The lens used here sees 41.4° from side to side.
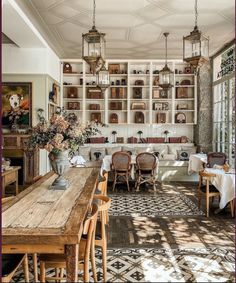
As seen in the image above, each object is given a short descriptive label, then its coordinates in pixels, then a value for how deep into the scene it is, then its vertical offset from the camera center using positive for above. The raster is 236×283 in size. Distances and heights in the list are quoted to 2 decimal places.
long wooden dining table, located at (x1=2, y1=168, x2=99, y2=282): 1.93 -0.59
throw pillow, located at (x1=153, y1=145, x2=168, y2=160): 9.52 -0.39
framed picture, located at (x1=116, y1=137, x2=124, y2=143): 10.05 -0.06
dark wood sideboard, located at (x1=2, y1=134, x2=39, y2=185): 7.29 -0.42
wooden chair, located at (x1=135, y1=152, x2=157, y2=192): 7.56 -0.73
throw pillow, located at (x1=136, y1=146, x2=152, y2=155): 9.49 -0.36
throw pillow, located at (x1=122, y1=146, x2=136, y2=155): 9.28 -0.35
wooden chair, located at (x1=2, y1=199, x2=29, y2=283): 2.20 -0.95
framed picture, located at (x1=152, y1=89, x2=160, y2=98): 9.88 +1.40
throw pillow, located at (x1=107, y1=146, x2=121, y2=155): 9.35 -0.36
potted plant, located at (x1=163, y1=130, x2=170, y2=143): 10.00 +0.14
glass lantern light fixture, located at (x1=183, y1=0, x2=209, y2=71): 4.44 +1.28
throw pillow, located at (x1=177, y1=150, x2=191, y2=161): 9.45 -0.51
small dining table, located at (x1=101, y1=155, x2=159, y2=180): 7.88 -0.68
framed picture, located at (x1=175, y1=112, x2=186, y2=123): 9.89 +0.65
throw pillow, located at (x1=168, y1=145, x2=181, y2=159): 9.61 -0.36
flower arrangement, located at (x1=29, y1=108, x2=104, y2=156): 3.23 +0.03
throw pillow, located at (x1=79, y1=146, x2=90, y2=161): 9.42 -0.48
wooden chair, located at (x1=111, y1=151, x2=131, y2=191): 7.56 -0.66
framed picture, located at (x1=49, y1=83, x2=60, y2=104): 8.07 +1.20
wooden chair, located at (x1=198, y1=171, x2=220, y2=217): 5.18 -0.90
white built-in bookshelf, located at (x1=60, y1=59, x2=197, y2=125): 9.79 +1.43
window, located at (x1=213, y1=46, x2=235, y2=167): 7.95 +0.94
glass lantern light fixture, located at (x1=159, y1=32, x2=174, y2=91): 7.36 +1.41
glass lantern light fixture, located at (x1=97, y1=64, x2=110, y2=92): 6.60 +1.25
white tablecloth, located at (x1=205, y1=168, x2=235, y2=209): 5.01 -0.81
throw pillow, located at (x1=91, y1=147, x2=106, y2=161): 9.30 -0.48
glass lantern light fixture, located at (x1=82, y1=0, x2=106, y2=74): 4.30 +1.25
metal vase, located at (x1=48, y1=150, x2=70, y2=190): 3.37 -0.29
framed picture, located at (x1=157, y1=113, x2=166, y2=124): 9.91 +0.61
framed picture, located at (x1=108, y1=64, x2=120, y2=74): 9.92 +2.20
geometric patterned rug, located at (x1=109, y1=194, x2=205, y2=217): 5.48 -1.32
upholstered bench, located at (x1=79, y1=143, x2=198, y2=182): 8.91 -0.51
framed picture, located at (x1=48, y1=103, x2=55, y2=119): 7.95 +0.76
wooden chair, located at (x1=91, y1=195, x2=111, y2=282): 2.85 -0.98
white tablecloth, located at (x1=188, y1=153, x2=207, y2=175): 7.95 -0.65
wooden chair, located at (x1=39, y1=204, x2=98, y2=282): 2.34 -0.96
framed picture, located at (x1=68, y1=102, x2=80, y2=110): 9.89 +0.99
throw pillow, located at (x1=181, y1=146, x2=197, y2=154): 9.58 -0.33
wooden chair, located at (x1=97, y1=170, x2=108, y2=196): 3.74 -0.58
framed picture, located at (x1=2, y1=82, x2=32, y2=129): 7.49 +0.77
